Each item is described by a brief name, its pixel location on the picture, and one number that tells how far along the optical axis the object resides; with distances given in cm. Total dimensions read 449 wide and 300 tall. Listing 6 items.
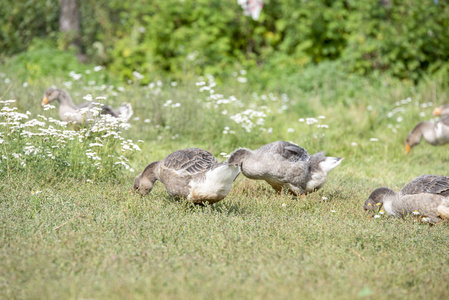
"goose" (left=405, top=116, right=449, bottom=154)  1848
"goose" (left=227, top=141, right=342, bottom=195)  1230
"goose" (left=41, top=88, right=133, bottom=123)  1702
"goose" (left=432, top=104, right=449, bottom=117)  2061
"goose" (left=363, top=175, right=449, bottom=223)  1116
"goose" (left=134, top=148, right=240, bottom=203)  1071
